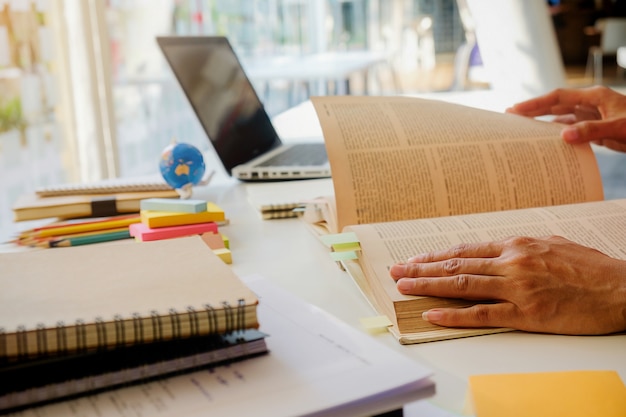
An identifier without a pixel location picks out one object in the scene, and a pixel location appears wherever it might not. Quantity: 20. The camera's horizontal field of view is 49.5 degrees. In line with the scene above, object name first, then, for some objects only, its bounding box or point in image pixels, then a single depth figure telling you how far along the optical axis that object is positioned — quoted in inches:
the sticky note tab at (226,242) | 32.9
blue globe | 39.0
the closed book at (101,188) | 40.9
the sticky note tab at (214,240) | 32.3
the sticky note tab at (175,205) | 33.6
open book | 29.6
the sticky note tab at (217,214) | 34.3
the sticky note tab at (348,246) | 28.0
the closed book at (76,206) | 38.0
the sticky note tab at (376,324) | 23.5
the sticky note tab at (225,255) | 31.2
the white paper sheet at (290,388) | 15.6
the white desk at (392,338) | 20.5
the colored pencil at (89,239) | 33.0
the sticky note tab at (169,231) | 32.9
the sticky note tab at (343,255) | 27.7
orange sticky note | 17.8
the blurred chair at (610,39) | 337.7
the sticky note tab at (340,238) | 27.9
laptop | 49.5
